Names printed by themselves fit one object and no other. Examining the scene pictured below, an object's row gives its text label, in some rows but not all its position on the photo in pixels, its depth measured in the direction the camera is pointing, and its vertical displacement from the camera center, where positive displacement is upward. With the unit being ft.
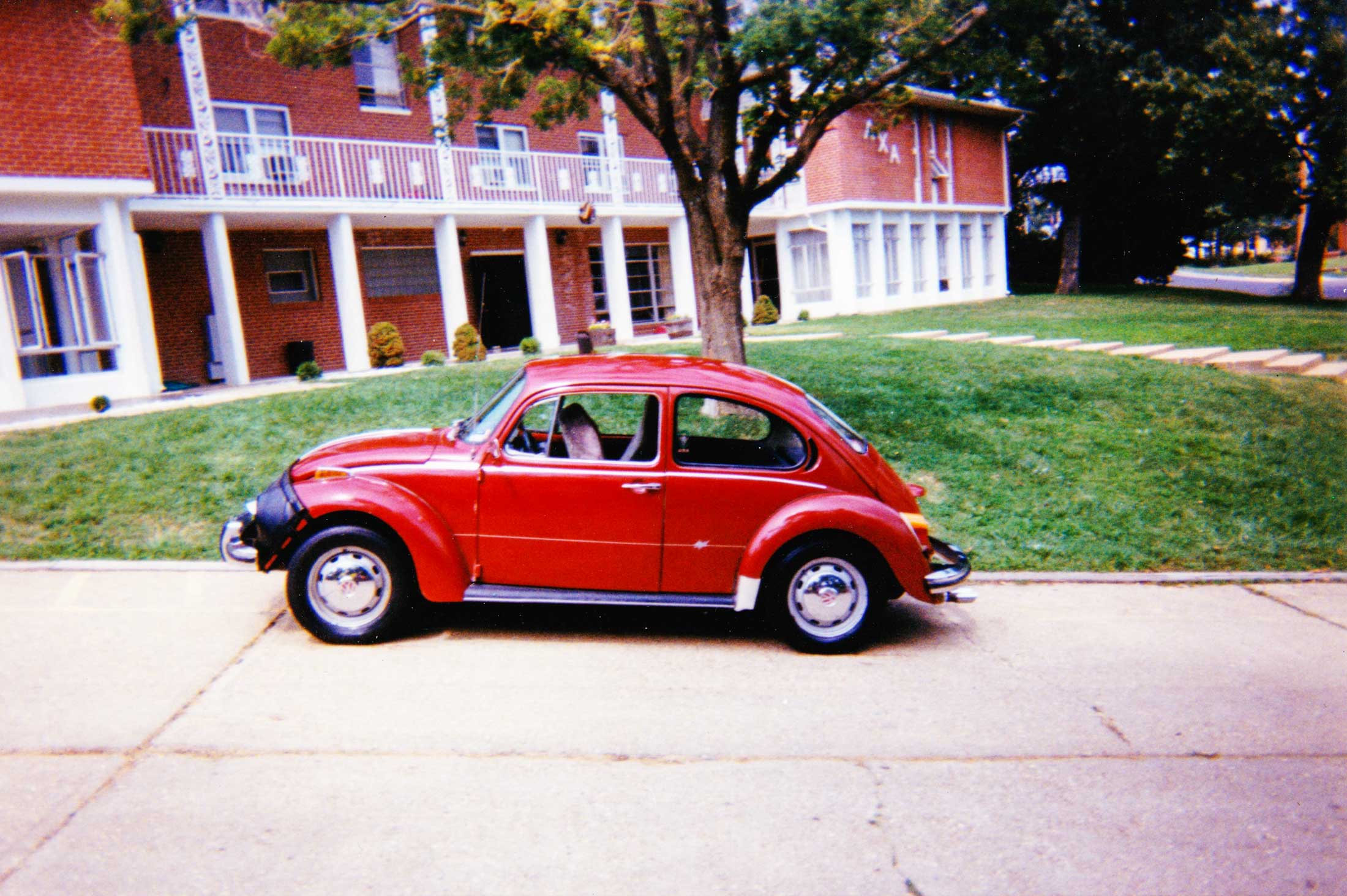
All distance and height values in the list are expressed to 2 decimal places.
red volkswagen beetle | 17.03 -3.76
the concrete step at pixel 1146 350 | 47.65 -3.91
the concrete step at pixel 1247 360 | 43.14 -4.43
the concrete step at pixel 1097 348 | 50.44 -3.71
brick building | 45.47 +7.85
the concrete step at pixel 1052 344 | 51.40 -3.42
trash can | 62.18 -0.54
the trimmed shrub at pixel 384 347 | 61.46 -0.62
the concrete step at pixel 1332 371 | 40.22 -4.88
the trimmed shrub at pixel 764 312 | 86.69 -0.54
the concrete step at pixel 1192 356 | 44.96 -4.11
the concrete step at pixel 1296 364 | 42.32 -4.63
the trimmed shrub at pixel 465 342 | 62.85 -0.75
